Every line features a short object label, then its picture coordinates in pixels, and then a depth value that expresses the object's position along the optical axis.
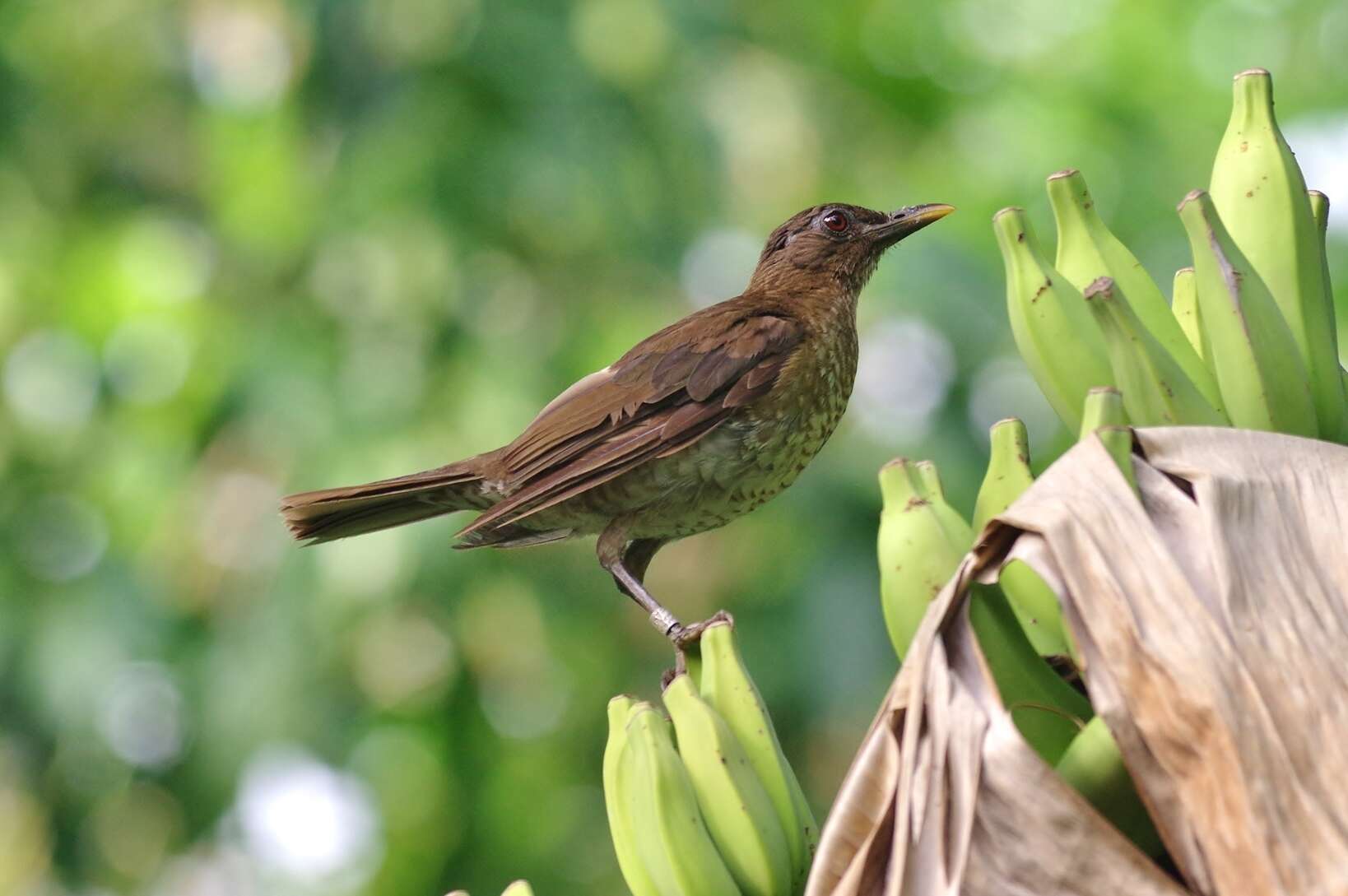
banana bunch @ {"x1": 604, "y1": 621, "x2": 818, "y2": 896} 4.27
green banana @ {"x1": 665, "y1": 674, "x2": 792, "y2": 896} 4.36
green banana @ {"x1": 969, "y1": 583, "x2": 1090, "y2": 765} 3.88
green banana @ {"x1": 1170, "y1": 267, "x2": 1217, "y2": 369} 5.25
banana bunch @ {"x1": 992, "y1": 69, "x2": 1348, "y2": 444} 4.29
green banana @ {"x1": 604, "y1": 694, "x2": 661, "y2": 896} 4.47
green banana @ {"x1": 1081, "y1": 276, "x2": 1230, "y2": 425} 4.17
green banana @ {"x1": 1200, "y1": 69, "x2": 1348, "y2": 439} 4.59
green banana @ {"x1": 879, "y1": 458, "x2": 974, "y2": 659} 4.37
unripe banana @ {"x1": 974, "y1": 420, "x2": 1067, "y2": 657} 4.36
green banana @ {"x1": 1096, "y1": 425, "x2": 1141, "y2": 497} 3.73
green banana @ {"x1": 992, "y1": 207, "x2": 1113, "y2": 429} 4.53
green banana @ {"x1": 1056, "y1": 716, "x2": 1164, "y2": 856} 3.56
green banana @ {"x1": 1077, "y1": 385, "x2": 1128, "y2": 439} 3.86
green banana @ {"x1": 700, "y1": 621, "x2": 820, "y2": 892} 4.52
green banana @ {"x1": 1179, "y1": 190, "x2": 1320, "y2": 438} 4.29
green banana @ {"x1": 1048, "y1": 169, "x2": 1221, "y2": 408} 4.77
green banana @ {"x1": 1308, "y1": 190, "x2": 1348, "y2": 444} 4.75
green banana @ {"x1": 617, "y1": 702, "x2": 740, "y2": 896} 4.25
